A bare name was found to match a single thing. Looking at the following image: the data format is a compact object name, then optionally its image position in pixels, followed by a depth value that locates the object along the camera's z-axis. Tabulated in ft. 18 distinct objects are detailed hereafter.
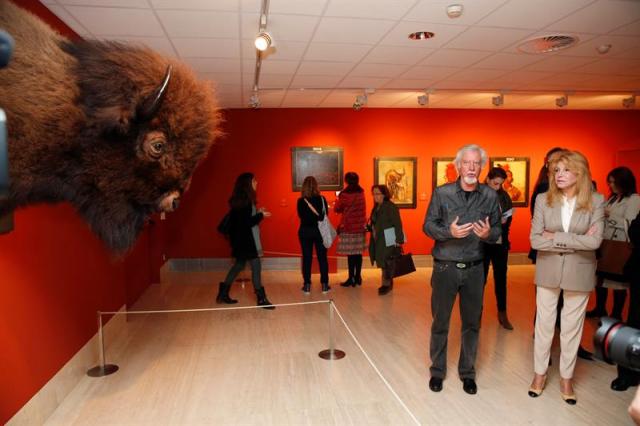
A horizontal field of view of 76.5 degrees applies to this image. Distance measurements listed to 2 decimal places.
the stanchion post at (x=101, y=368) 13.19
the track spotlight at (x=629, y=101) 26.40
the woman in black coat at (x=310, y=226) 22.43
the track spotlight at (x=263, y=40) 13.21
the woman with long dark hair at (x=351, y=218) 24.22
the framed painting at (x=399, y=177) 30.35
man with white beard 11.26
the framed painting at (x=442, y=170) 30.71
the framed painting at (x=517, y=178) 31.19
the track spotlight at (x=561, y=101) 25.69
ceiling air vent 15.85
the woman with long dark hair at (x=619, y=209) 15.11
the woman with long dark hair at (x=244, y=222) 19.58
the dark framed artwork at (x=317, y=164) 29.84
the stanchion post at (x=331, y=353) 14.51
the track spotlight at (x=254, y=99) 23.87
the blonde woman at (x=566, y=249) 10.70
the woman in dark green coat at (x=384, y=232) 22.36
